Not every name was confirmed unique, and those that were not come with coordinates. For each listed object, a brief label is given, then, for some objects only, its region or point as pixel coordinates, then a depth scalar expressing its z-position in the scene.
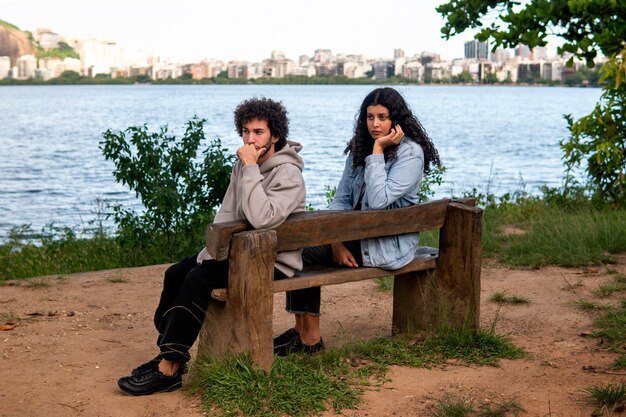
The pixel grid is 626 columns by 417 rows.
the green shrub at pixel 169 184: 9.16
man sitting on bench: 4.70
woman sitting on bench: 5.19
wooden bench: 4.61
